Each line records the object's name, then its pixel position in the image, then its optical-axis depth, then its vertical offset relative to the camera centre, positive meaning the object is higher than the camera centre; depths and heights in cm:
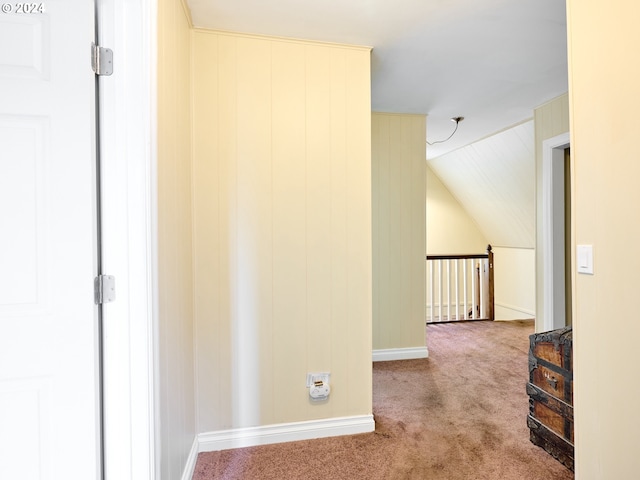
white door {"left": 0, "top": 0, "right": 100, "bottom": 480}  112 -1
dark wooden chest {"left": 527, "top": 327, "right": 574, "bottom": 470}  187 -87
